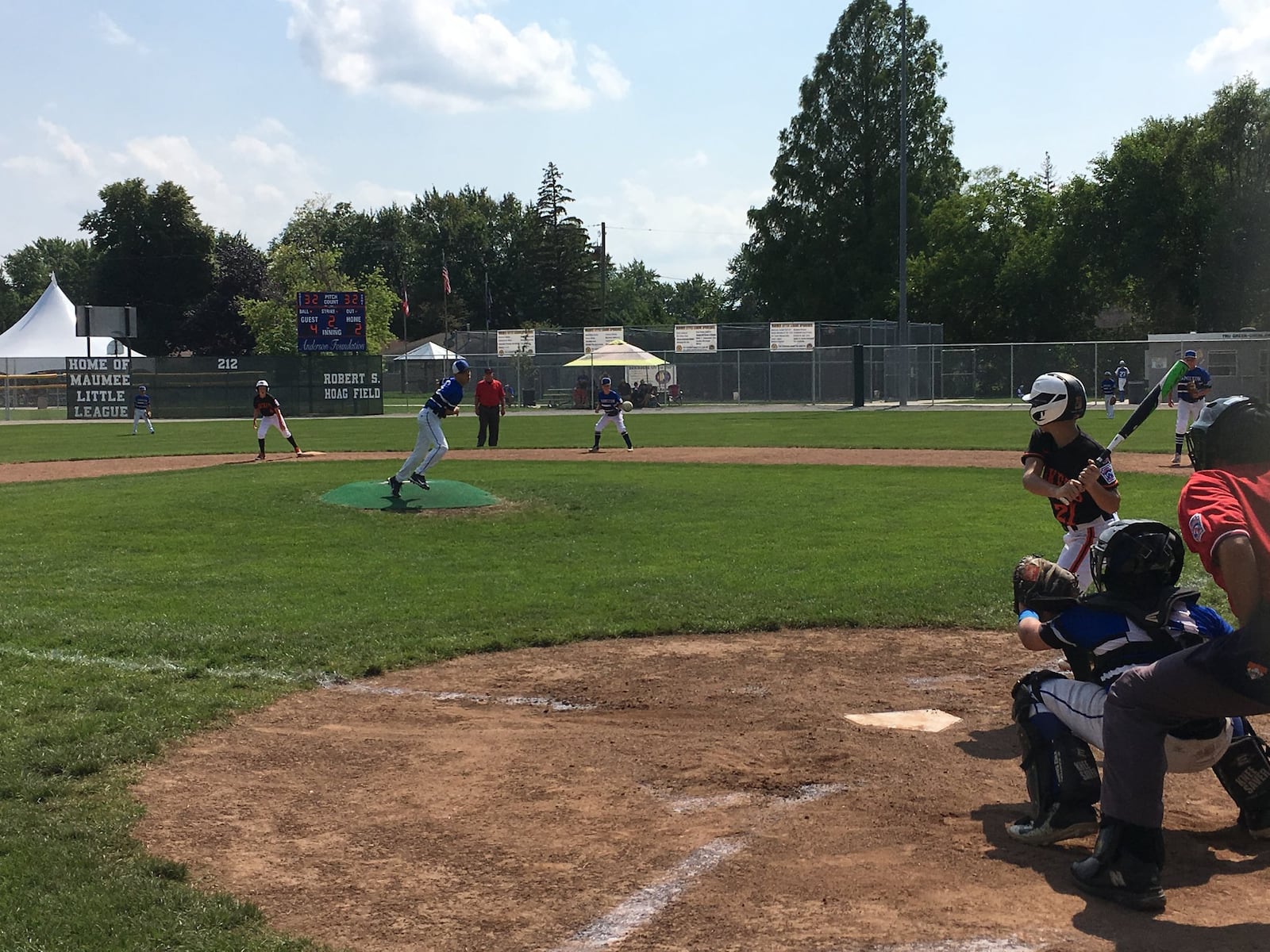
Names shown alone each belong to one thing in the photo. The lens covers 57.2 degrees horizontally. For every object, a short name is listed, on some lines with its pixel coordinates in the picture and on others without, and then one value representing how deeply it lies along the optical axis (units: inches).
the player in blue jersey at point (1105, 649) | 180.1
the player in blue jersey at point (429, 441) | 638.5
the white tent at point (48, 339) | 2588.6
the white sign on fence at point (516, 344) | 2267.5
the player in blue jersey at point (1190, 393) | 781.9
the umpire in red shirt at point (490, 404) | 1126.4
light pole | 1834.4
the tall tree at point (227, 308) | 3159.5
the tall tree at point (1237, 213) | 2313.0
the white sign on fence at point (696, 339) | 2209.6
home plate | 252.5
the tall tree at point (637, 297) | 4407.0
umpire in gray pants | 148.8
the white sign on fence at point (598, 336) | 2219.5
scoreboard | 1948.8
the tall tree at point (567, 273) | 3895.2
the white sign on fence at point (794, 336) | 2121.1
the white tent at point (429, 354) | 2632.9
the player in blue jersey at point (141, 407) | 1476.4
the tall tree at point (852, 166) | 2755.9
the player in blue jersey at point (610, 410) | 1082.7
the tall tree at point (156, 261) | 3302.2
